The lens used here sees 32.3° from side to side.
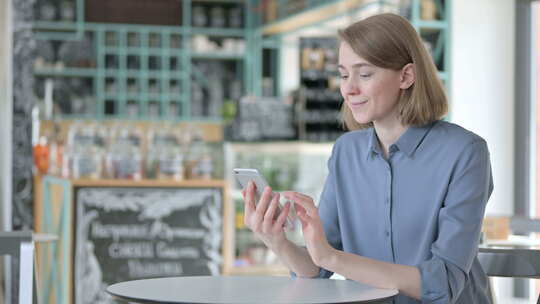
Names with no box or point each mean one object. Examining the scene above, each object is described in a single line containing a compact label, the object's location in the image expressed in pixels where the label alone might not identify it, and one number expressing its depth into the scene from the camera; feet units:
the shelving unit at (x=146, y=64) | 35.19
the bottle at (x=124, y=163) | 19.92
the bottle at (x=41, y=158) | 22.22
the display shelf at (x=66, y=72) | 34.78
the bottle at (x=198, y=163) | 19.98
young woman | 6.40
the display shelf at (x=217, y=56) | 36.19
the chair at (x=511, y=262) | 7.95
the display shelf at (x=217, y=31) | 36.37
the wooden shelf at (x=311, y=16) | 24.95
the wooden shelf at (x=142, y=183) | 18.01
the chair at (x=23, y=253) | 7.60
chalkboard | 17.94
